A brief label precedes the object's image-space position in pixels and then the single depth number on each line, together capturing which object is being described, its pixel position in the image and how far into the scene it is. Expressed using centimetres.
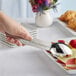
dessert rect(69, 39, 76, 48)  114
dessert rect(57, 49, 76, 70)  97
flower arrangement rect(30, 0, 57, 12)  145
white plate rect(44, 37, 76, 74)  93
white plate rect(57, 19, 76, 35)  139
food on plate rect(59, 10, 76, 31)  145
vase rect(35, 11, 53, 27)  151
